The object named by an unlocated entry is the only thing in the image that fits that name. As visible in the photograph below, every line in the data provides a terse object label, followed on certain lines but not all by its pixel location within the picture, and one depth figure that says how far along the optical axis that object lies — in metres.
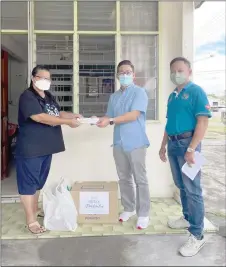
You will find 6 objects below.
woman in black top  1.87
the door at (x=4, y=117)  3.23
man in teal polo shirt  1.63
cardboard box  2.06
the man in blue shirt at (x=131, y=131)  1.93
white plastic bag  1.93
